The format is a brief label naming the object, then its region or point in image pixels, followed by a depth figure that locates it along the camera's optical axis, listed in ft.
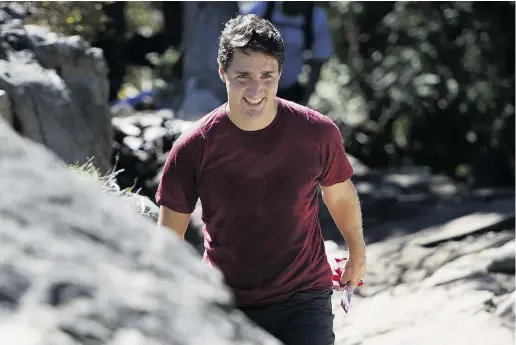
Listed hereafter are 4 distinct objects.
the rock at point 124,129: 61.05
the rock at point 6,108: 38.78
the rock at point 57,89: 41.96
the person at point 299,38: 84.28
